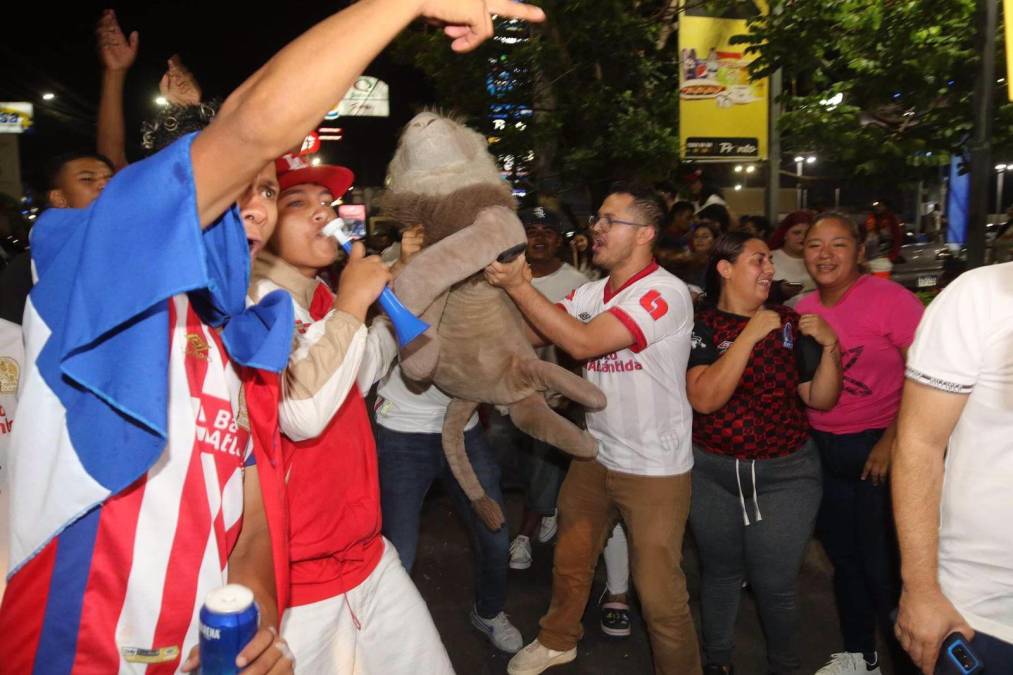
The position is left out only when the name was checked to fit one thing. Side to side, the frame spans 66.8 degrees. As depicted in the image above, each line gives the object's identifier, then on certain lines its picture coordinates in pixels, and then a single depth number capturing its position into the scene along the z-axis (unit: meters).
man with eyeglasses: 3.42
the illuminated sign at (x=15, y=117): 27.06
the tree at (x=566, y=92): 9.20
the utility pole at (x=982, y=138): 4.66
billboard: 8.91
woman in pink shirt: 3.68
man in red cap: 2.14
